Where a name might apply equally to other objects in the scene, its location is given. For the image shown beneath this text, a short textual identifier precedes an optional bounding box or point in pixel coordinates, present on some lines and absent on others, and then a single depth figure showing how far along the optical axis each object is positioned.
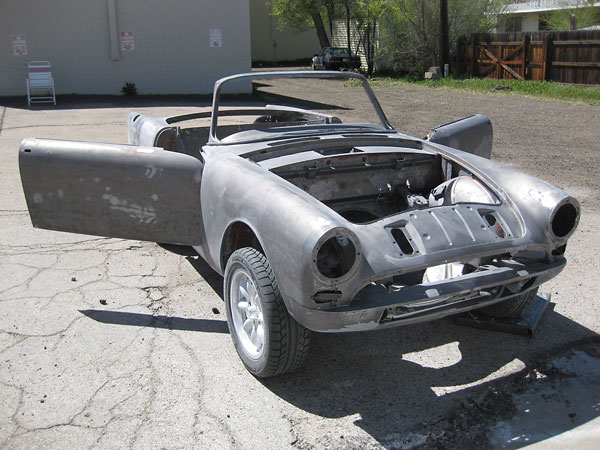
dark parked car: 29.42
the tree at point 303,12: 30.59
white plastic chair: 16.08
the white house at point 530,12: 36.38
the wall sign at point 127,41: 17.90
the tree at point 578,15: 32.28
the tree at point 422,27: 24.91
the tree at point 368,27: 27.77
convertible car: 2.75
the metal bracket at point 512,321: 3.60
